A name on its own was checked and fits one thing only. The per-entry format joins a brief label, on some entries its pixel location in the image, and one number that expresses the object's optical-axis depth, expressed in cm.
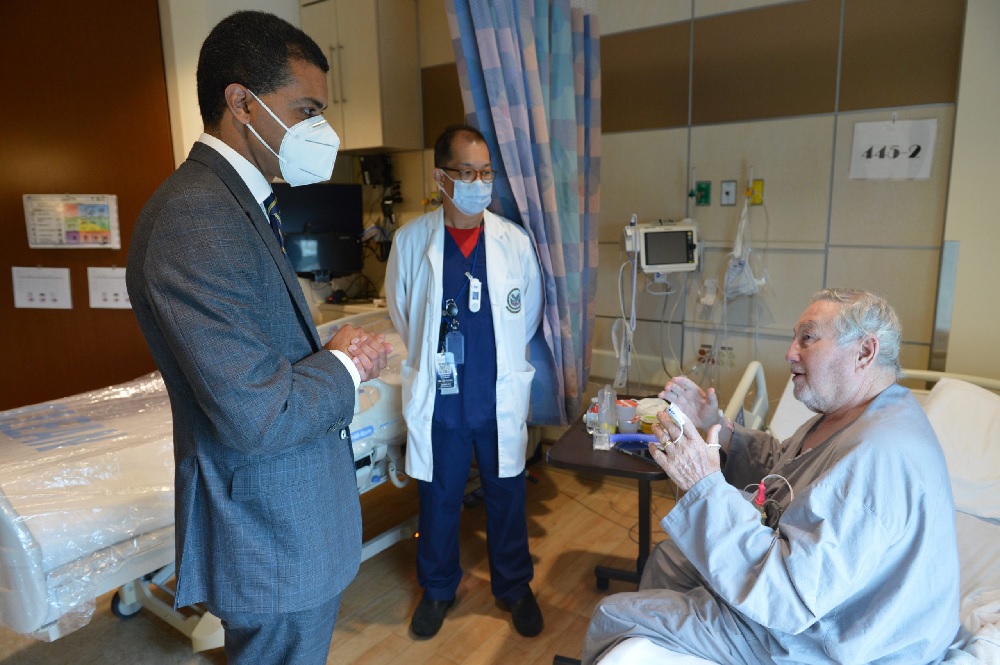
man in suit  99
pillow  207
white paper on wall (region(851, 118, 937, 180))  258
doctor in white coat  216
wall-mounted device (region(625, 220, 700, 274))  298
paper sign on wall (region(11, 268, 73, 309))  323
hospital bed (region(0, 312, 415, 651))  155
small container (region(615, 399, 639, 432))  222
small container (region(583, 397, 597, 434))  222
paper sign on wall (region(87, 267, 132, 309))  313
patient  120
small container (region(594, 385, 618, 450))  210
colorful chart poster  310
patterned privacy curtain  216
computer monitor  378
